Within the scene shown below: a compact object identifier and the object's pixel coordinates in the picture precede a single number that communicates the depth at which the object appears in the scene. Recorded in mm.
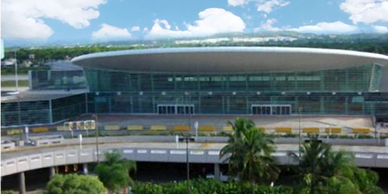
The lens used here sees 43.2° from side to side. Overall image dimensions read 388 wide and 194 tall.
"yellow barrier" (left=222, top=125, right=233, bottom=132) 48025
